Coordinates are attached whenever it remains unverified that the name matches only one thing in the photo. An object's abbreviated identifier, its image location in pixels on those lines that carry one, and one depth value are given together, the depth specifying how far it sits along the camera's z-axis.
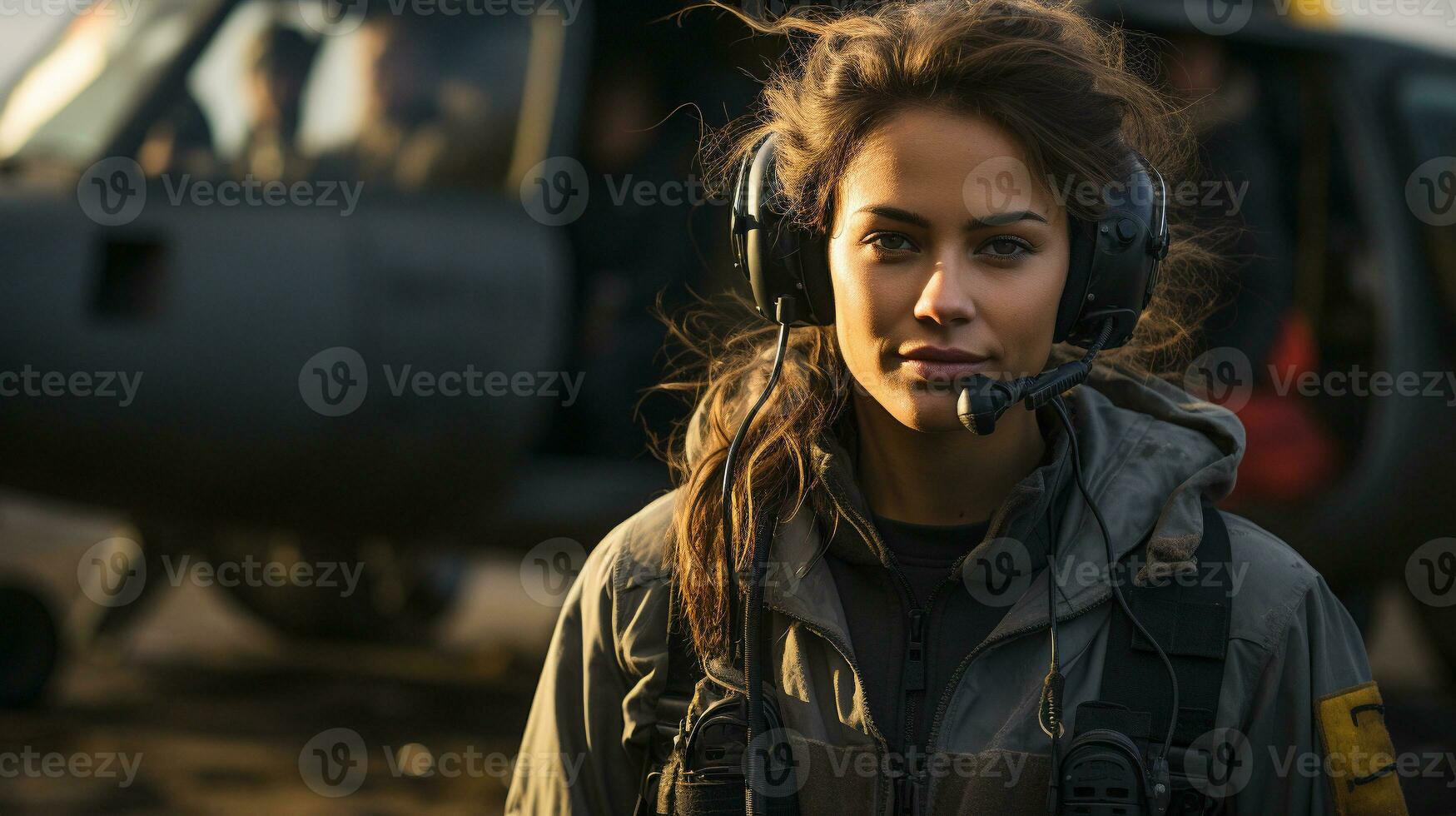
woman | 3.06
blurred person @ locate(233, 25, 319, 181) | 8.42
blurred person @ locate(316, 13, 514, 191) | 8.73
